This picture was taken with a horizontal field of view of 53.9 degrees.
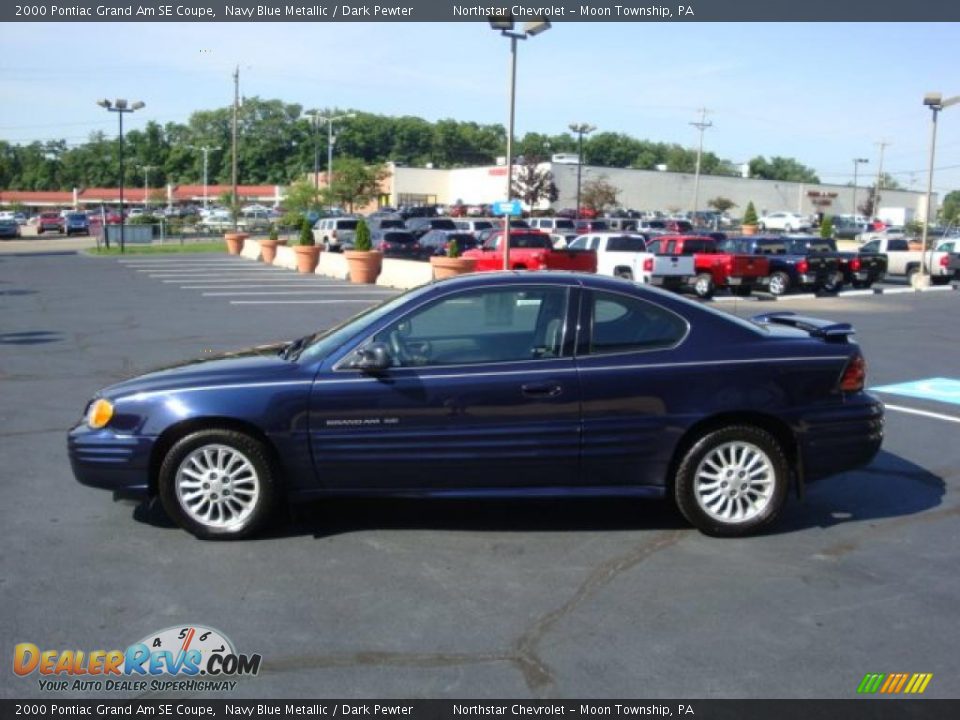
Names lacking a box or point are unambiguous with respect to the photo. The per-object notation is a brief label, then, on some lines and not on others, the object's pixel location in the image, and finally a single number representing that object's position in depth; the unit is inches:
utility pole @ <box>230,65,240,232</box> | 2142.1
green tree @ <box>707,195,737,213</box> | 3631.9
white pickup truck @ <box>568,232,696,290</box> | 943.0
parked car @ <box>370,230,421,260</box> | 1413.6
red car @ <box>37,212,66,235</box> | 2598.4
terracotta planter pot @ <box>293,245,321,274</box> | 1257.4
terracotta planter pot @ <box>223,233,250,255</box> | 1712.8
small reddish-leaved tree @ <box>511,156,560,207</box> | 2839.6
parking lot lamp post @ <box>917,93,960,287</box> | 1186.6
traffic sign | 762.2
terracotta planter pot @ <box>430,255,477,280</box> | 928.9
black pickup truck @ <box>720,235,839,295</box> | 1048.8
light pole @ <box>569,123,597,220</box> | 2108.5
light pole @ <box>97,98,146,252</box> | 1705.2
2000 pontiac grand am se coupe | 220.1
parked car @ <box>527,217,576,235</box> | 1806.1
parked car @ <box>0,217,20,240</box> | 2303.2
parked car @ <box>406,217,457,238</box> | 1751.1
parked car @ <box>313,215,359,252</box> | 1654.8
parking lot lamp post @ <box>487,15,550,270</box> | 709.3
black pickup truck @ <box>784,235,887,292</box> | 1096.8
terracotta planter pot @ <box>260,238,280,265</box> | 1475.1
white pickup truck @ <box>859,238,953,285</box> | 1232.8
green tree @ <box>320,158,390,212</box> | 2687.0
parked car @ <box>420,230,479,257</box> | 1369.8
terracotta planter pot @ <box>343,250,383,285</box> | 1075.9
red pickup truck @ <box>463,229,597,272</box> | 914.1
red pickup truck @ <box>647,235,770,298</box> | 998.4
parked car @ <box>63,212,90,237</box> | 2511.1
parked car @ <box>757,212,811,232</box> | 2957.7
